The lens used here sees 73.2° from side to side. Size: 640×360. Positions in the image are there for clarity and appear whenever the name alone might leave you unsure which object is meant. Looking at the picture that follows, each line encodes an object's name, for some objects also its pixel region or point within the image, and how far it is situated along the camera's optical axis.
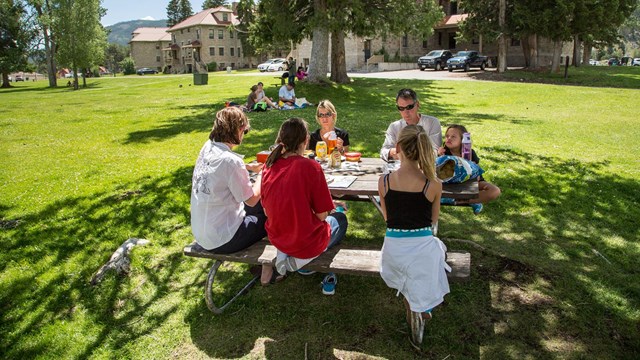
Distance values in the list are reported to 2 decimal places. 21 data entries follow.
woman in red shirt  3.45
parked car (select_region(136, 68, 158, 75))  76.02
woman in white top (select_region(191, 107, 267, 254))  3.70
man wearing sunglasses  5.08
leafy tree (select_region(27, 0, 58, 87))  42.80
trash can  30.61
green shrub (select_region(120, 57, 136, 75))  75.06
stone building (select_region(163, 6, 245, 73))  76.00
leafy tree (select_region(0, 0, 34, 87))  45.00
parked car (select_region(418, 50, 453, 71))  38.81
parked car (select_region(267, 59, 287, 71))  49.31
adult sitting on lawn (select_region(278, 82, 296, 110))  16.66
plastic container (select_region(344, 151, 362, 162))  5.18
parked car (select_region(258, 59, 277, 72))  50.38
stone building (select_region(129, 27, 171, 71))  90.31
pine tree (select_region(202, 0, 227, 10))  88.56
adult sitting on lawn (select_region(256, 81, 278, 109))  15.84
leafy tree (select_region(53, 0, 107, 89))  36.06
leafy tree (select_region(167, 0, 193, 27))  93.94
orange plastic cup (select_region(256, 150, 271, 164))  4.88
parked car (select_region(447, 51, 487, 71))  36.34
